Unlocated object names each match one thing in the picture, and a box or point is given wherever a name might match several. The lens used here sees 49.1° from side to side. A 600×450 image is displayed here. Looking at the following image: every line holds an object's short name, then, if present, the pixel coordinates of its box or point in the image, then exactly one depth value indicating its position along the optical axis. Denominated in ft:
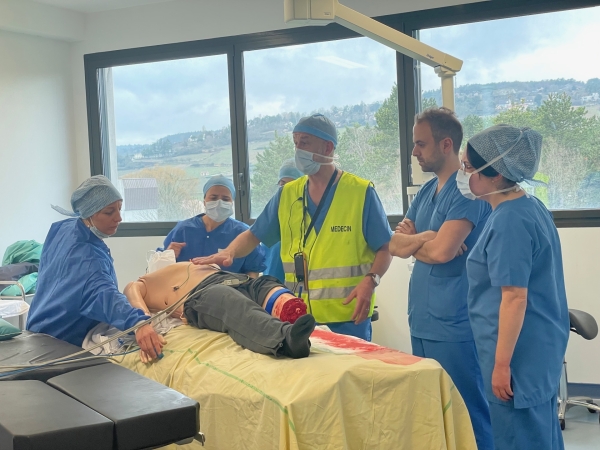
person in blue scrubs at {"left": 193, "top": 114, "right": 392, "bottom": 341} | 8.37
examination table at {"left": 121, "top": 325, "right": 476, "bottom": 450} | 5.59
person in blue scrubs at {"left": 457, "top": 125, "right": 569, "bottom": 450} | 6.17
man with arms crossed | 7.47
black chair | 9.89
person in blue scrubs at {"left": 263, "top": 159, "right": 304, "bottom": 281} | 10.51
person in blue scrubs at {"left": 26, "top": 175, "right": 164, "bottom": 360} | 7.89
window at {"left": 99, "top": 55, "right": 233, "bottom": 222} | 16.66
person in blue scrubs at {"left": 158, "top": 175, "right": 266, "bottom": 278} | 11.06
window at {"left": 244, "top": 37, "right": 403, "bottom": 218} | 14.71
